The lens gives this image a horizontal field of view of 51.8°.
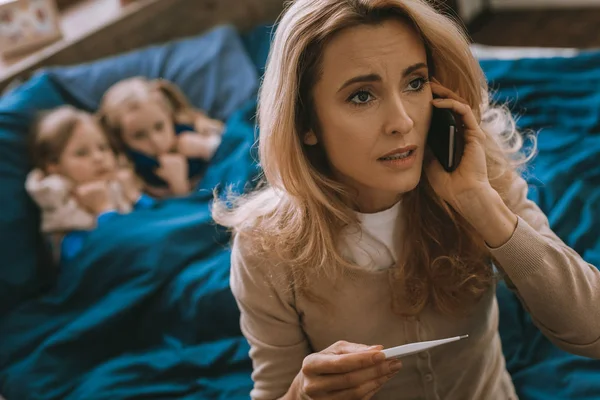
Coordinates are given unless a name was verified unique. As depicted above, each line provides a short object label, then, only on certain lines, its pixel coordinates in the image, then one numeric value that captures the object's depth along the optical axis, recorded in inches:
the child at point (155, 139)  70.9
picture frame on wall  81.7
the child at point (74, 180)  62.9
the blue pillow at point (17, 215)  60.7
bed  48.8
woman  30.8
